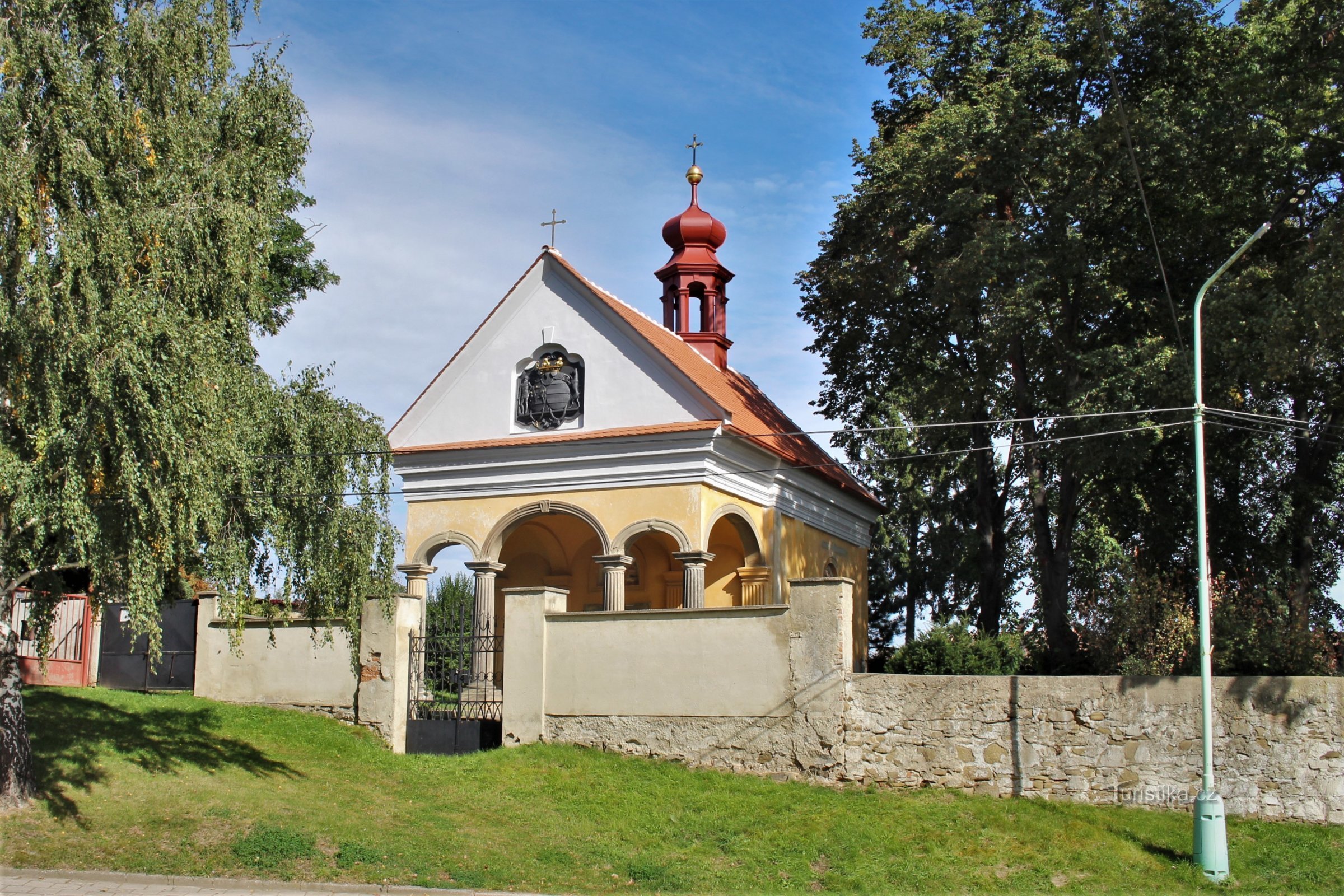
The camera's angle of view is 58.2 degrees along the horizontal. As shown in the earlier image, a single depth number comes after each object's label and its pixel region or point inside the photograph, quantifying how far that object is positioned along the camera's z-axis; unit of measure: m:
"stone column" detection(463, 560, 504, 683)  19.48
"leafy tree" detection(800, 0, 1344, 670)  17.98
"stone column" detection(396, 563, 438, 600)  22.00
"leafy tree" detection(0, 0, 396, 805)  11.28
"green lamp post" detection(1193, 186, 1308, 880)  12.52
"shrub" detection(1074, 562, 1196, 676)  16.08
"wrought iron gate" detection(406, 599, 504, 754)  17.23
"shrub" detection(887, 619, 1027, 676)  16.33
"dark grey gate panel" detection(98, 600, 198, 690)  18.78
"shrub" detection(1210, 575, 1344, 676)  14.48
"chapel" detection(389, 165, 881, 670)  20.91
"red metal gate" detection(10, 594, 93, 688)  18.83
